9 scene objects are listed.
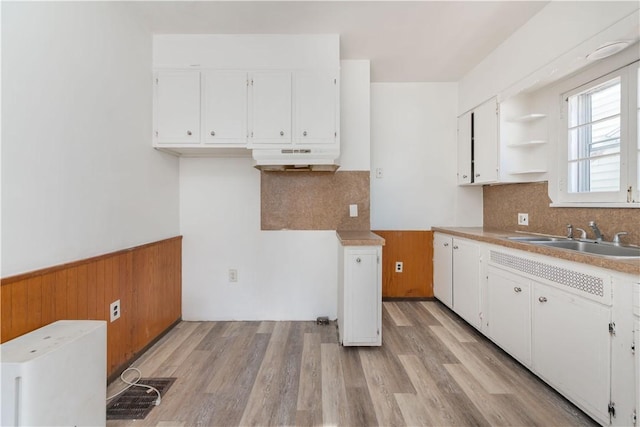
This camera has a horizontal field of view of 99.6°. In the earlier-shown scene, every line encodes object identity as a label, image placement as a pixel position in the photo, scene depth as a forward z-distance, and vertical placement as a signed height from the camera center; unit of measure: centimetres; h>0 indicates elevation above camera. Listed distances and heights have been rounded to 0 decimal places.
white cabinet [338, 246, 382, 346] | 216 -65
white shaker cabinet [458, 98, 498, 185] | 268 +74
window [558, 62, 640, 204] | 171 +51
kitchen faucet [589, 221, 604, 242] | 184 -12
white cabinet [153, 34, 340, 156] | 238 +108
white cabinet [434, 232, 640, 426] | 128 -65
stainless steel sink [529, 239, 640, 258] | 164 -23
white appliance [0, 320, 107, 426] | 99 -66
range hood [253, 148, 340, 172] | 240 +51
